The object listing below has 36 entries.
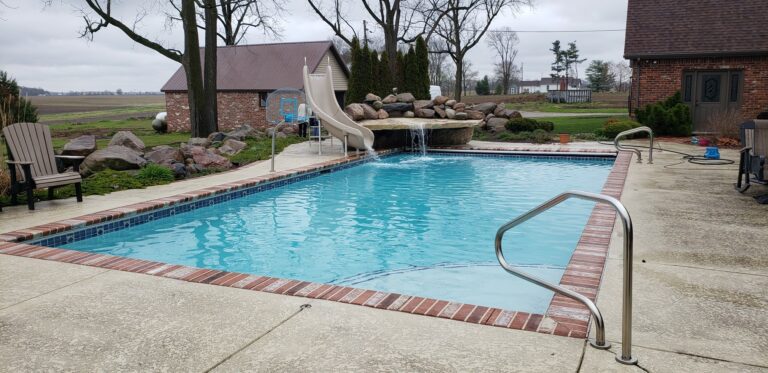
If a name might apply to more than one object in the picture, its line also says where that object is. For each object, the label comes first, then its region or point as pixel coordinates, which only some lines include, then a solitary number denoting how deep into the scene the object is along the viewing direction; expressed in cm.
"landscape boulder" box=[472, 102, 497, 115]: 2113
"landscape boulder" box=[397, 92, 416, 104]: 1694
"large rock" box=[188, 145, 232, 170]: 1103
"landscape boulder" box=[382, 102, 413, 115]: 1603
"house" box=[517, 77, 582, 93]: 10208
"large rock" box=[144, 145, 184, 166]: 1074
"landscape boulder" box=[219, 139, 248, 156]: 1367
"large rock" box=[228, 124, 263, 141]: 1636
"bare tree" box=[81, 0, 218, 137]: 1681
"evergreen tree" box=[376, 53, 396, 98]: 2388
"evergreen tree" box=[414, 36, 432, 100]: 2281
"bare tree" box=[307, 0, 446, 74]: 2859
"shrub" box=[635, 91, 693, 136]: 1639
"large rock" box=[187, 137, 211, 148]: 1474
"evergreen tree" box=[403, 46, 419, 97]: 2272
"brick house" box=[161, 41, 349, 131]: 2672
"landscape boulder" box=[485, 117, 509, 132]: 1917
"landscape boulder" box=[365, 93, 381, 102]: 1603
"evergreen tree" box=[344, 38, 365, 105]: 2322
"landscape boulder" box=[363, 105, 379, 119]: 1488
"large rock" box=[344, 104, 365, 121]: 1441
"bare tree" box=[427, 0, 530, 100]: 3322
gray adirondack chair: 675
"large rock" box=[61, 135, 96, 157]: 1089
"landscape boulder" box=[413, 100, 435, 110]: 1628
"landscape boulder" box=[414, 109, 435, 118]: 1600
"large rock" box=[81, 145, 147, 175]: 1007
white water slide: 1308
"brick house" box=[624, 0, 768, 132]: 1734
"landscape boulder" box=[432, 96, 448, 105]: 1656
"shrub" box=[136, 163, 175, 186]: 927
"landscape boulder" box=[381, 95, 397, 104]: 1653
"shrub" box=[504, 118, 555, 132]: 1806
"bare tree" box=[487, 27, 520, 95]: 6419
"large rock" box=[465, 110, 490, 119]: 1582
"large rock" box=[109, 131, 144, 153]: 1225
